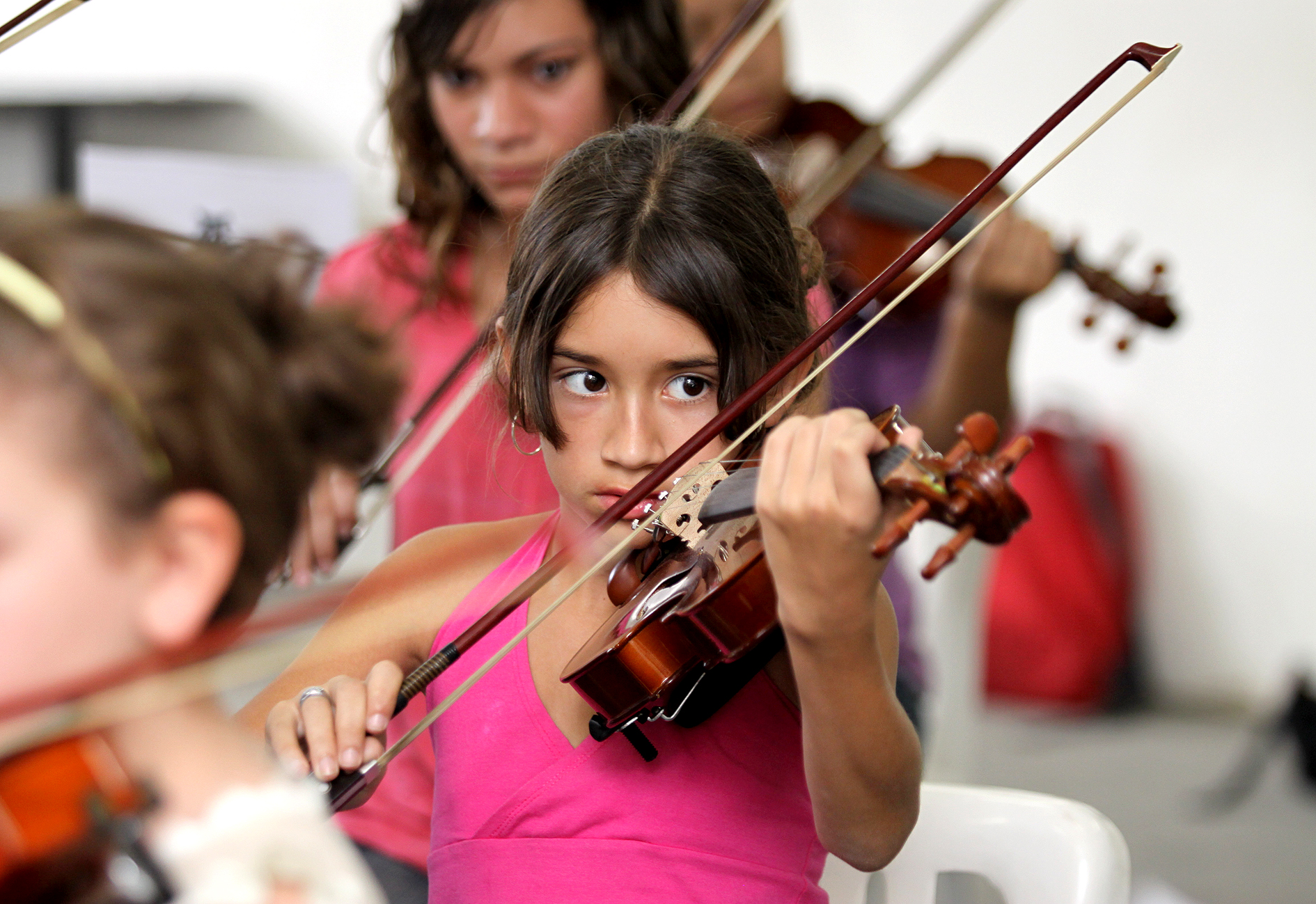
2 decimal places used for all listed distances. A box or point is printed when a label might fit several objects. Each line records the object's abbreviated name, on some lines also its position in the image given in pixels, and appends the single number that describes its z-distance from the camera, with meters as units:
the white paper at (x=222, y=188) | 4.10
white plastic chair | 2.80
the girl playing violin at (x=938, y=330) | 3.07
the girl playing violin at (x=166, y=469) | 2.50
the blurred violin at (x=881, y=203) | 3.45
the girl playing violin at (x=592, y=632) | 2.67
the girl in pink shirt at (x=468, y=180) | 2.78
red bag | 7.20
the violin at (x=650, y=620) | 2.66
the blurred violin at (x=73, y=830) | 2.49
